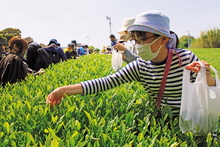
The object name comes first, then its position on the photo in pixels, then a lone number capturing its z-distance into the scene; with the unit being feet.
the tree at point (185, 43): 239.91
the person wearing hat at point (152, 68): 6.11
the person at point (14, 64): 13.73
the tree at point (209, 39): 148.87
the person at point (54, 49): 23.69
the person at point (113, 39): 26.21
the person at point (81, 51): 48.73
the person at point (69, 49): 36.55
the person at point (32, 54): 21.36
